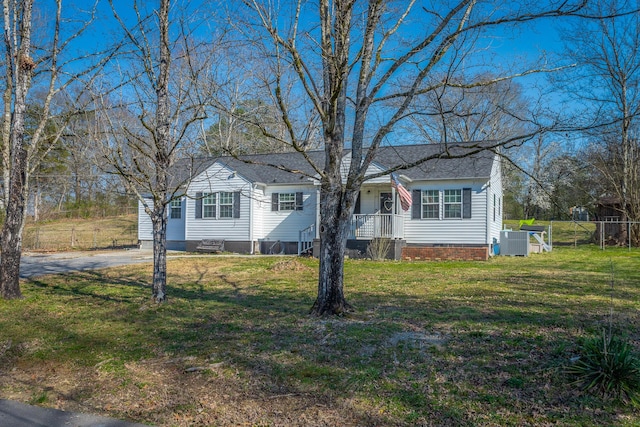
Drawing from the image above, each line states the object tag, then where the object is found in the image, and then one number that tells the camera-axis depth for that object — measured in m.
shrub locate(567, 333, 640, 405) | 3.80
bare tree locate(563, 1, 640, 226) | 24.98
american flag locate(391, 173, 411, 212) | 16.99
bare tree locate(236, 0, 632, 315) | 6.34
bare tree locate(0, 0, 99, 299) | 8.71
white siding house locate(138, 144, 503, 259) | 18.22
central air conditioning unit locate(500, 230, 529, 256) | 19.78
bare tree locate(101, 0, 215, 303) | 7.31
